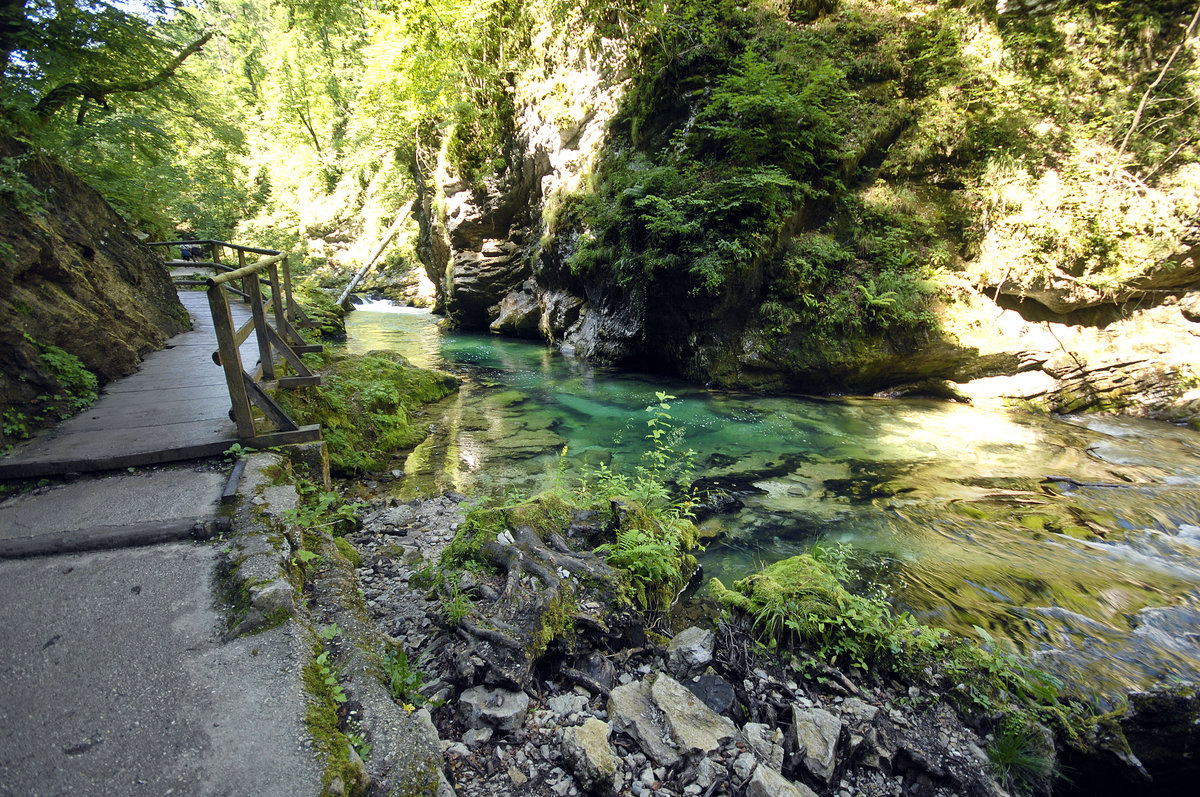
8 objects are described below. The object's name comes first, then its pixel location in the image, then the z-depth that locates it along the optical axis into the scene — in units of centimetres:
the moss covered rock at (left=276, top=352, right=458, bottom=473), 625
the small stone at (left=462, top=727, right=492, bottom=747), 263
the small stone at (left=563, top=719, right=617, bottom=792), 247
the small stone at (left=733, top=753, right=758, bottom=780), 261
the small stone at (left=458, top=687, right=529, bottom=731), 273
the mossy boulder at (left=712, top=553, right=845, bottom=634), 374
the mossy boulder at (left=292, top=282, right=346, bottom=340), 1464
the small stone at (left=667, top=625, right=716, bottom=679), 339
